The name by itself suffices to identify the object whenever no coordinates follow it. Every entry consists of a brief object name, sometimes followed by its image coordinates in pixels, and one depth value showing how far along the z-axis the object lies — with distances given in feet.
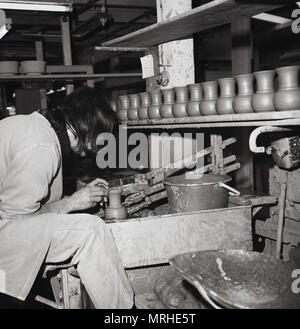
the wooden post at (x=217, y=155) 9.52
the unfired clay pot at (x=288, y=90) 6.21
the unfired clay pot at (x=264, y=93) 6.66
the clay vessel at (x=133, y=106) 11.04
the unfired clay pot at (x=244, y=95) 7.08
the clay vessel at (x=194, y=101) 8.49
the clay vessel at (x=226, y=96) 7.54
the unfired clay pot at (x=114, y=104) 11.85
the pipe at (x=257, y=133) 6.66
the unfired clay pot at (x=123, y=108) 11.48
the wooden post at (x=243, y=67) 15.39
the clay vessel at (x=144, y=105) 10.59
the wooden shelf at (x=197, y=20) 6.93
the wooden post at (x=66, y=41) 18.74
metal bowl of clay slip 5.09
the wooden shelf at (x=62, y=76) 15.12
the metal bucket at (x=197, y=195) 7.43
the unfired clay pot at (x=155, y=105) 10.11
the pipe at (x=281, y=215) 7.83
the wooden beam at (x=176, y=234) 6.92
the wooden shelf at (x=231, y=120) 6.27
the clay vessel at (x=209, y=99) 8.00
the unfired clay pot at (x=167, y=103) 9.53
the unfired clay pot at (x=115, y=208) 7.79
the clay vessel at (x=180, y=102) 8.99
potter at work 6.43
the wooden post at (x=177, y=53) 10.81
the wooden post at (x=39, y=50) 20.58
